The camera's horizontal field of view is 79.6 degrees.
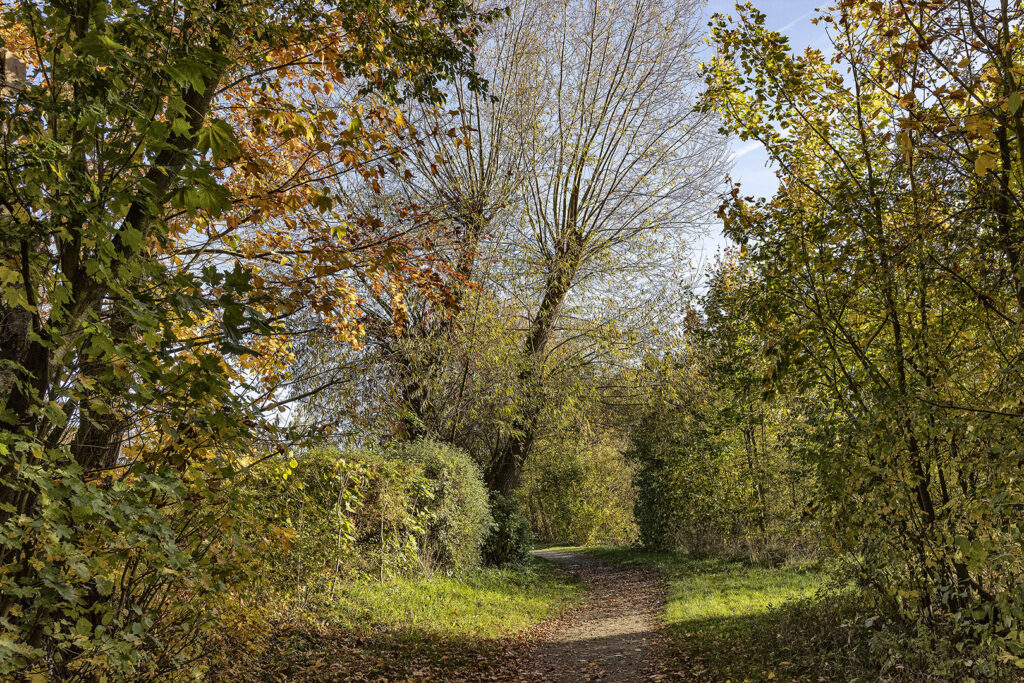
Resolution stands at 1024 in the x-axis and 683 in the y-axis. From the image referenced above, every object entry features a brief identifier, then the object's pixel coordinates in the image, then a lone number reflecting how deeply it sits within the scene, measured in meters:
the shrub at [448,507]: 13.08
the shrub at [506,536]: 16.50
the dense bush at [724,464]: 15.30
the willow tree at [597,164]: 16.12
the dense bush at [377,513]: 8.45
